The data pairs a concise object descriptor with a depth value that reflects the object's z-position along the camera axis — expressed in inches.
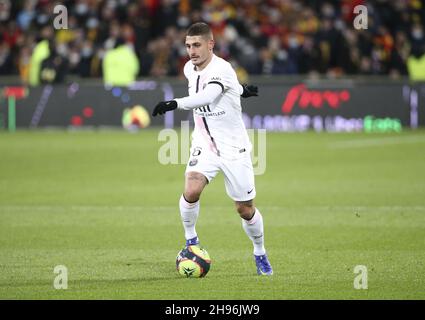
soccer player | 356.5
